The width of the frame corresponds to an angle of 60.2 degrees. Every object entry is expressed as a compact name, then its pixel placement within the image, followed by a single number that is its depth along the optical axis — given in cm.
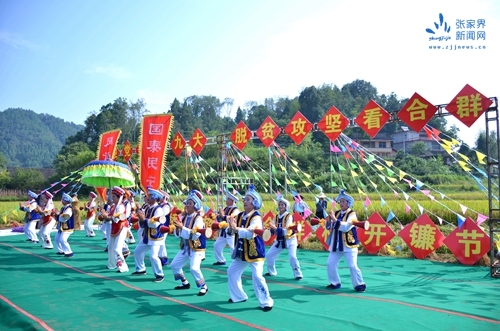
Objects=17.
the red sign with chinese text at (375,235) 1035
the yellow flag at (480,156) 779
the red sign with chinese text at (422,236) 948
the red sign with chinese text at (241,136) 1175
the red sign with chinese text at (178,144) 1370
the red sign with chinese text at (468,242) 867
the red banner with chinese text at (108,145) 1422
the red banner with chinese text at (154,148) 1155
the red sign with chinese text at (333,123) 980
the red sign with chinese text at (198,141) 1310
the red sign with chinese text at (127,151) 1567
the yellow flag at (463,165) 786
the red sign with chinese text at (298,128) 1052
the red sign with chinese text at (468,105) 773
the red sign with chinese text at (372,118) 910
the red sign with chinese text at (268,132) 1113
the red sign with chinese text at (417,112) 838
